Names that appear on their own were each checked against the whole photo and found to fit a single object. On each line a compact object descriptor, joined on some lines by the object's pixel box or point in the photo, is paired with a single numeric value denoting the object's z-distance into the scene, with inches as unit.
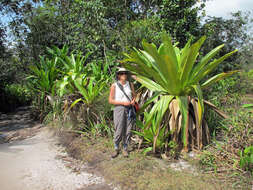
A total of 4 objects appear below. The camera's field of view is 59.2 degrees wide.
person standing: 146.2
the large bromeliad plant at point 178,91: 142.5
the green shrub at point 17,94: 425.9
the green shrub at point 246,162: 111.4
